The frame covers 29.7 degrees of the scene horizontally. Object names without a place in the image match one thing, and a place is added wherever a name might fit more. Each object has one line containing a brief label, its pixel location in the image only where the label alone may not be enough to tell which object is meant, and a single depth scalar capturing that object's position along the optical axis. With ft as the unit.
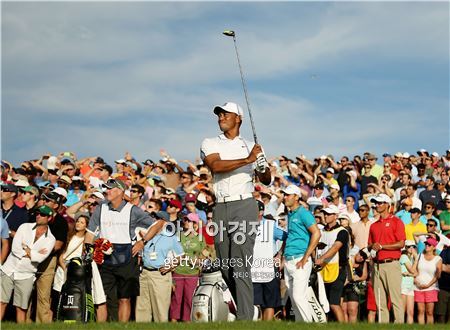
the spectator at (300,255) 44.91
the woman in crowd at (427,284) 57.82
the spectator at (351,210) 64.44
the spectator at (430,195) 69.88
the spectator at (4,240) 50.70
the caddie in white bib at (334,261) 53.67
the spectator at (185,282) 55.62
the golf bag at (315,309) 45.02
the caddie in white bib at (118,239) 44.39
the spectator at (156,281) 53.72
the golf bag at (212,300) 38.01
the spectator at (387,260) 53.16
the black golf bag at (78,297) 44.24
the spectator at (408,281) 57.26
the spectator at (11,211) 54.08
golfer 33.65
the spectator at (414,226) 61.98
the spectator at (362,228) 60.34
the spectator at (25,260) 49.70
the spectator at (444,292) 58.34
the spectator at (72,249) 51.19
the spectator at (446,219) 63.89
